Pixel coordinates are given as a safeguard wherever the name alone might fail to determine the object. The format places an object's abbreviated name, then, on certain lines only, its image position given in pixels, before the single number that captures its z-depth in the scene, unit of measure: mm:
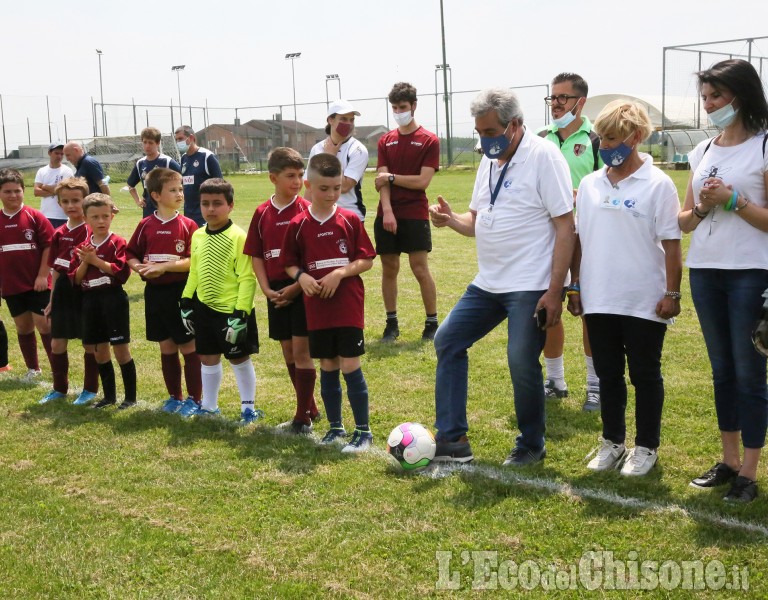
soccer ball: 4668
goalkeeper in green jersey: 5719
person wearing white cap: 7605
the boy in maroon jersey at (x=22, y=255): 7055
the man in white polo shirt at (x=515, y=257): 4461
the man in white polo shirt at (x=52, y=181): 10442
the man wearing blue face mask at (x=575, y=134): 5766
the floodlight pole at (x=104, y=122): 42678
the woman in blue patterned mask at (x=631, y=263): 4281
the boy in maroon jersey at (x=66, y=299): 6406
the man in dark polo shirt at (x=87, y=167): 10789
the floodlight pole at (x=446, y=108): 38531
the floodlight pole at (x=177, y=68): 51562
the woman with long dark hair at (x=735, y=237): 3957
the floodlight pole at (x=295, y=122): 44406
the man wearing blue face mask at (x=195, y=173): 9953
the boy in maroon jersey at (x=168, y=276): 6074
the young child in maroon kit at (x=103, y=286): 6141
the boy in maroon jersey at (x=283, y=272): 5535
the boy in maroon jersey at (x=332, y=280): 5082
